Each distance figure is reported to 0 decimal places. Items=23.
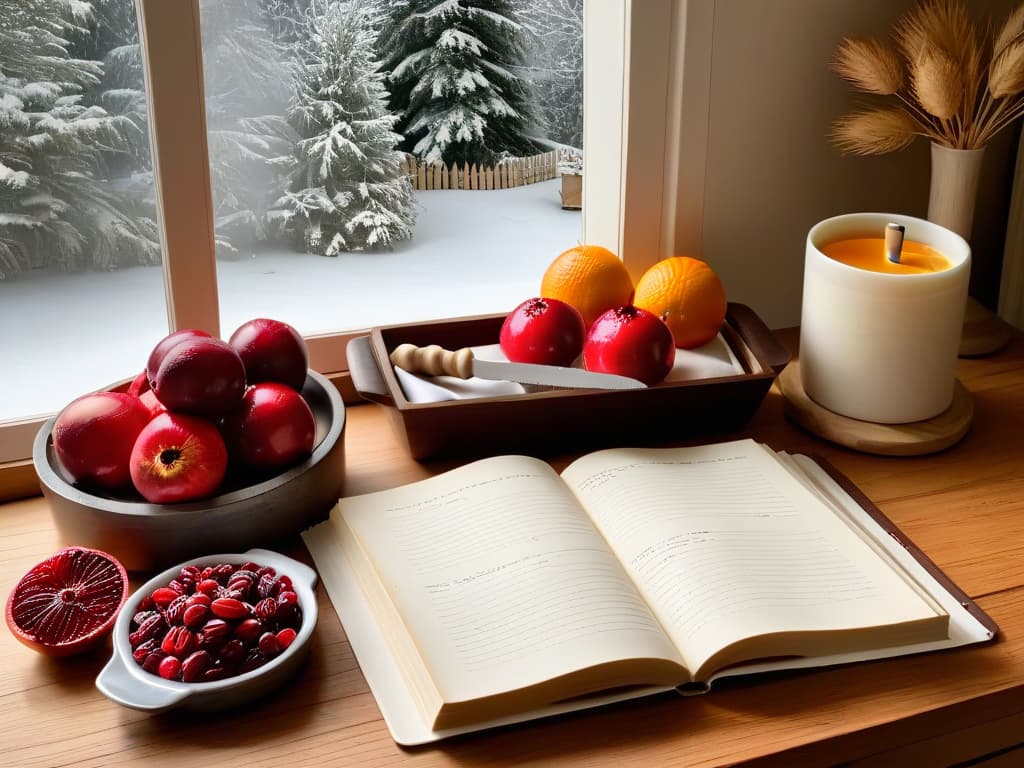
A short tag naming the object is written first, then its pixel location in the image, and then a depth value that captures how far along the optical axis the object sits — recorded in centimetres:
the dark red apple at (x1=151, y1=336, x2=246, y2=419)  91
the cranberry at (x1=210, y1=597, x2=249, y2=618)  79
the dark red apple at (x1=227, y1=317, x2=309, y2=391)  102
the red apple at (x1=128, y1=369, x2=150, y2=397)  102
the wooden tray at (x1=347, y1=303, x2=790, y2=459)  105
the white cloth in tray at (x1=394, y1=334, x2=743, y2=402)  108
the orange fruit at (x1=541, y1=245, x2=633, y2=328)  119
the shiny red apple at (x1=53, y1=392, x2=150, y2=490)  91
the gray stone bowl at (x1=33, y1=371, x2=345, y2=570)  89
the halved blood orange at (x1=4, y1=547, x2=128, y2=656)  83
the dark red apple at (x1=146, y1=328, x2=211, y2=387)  95
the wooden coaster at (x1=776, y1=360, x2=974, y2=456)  111
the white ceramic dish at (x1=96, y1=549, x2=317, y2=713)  75
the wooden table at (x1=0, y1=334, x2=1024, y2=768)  76
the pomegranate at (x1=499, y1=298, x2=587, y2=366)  111
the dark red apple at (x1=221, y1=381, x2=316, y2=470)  94
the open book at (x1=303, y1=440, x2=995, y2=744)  79
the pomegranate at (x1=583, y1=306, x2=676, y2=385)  107
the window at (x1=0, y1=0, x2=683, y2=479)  104
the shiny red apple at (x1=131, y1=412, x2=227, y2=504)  88
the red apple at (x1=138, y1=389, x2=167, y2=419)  95
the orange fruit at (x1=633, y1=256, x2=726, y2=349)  116
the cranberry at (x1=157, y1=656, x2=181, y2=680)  76
